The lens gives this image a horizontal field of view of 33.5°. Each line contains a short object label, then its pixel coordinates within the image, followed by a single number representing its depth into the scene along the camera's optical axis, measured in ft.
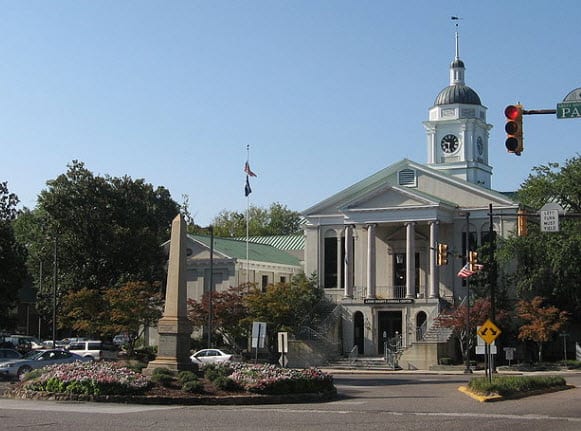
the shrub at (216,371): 103.42
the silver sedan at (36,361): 139.44
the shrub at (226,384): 99.86
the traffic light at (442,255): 134.10
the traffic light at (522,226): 106.42
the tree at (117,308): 203.10
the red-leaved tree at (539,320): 187.73
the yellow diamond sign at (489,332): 114.73
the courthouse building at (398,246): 209.36
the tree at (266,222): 414.82
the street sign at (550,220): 99.45
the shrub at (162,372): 101.12
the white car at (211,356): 176.86
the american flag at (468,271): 150.39
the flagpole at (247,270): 238.15
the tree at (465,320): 189.06
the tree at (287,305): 206.49
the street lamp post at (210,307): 199.65
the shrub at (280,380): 100.42
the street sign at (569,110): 63.93
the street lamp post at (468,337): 174.14
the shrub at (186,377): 100.68
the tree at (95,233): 233.14
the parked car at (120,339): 283.46
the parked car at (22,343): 235.85
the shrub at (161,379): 99.91
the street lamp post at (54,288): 197.10
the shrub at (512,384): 103.19
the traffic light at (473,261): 148.57
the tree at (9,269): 207.00
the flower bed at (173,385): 95.09
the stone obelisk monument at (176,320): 110.52
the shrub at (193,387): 97.19
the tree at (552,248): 191.83
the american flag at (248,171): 220.02
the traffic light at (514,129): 65.36
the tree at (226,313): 210.18
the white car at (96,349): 190.90
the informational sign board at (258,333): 130.72
